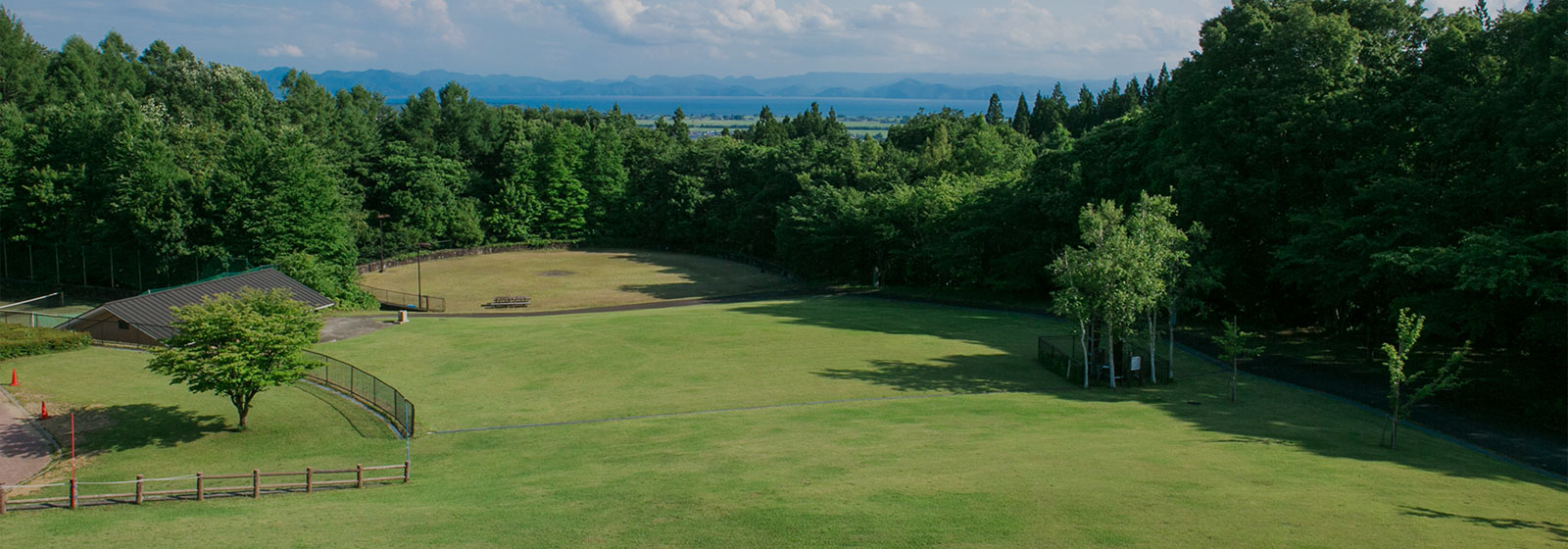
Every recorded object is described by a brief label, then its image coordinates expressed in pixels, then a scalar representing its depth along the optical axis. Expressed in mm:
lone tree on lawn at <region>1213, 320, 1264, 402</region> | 27295
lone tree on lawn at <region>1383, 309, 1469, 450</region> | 21094
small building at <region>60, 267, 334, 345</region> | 36250
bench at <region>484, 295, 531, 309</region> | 55094
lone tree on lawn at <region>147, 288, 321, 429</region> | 24406
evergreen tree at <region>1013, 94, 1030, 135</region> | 120138
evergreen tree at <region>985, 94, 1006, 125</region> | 123588
